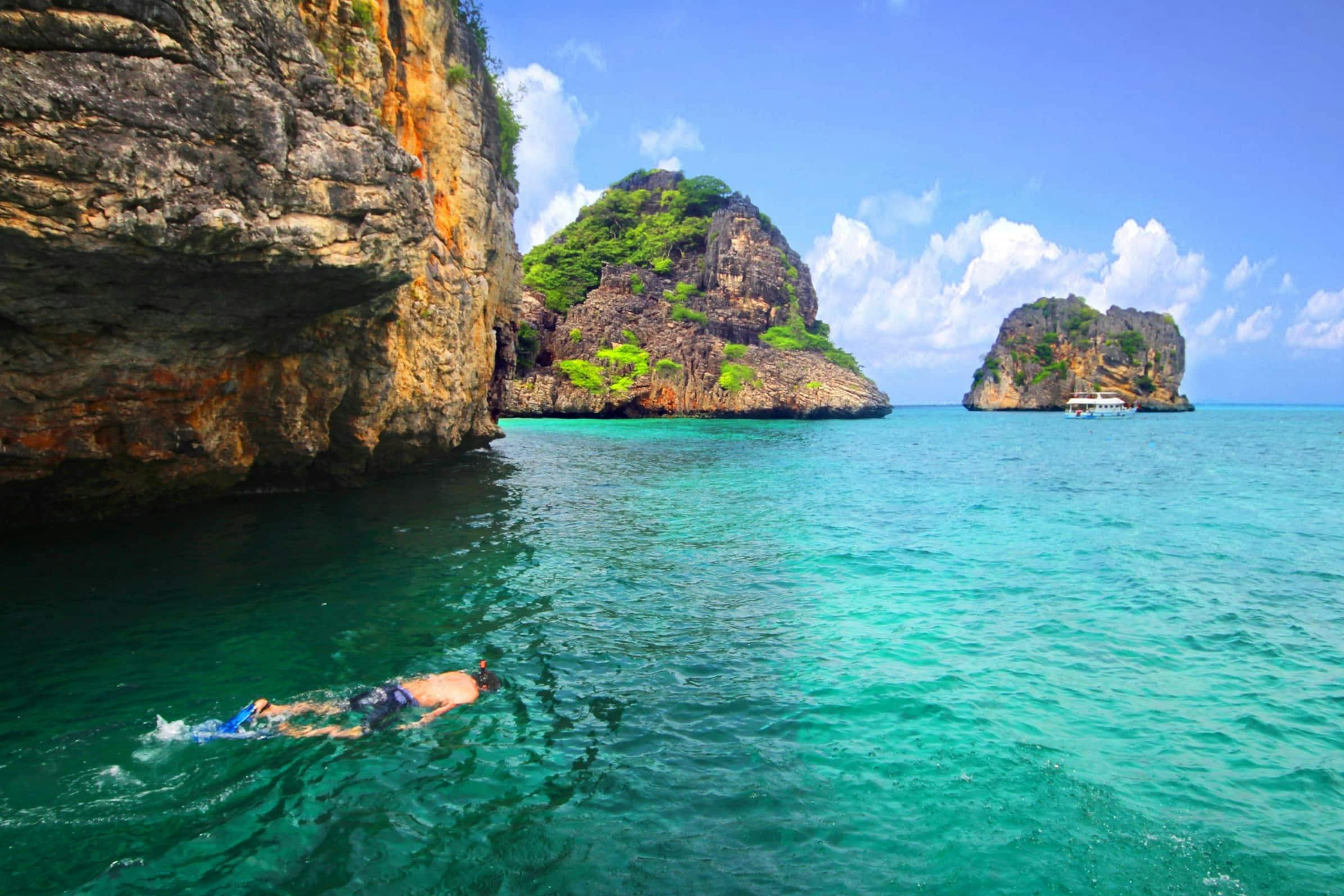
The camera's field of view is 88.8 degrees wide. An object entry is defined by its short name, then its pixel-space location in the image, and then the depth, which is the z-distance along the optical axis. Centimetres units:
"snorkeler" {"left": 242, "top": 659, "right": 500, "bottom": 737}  666
